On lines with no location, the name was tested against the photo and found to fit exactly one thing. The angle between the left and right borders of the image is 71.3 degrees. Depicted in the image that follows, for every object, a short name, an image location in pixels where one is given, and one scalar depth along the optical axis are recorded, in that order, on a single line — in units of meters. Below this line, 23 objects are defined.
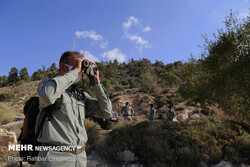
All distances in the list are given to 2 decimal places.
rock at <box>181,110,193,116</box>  16.29
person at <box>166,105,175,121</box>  13.09
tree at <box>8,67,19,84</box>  46.28
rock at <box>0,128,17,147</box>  5.91
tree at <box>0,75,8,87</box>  47.12
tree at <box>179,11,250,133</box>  7.29
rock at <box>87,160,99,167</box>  5.95
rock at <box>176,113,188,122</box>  14.92
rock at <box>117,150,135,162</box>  6.35
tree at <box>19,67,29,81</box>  46.47
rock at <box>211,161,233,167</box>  5.30
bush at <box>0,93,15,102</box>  28.34
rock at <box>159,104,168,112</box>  19.03
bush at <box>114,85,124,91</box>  29.36
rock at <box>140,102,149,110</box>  20.42
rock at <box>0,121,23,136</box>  7.93
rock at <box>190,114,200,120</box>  14.97
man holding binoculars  1.65
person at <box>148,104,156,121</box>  12.46
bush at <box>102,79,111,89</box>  28.67
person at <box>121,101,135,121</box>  12.89
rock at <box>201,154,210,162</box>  5.79
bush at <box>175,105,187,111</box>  17.99
